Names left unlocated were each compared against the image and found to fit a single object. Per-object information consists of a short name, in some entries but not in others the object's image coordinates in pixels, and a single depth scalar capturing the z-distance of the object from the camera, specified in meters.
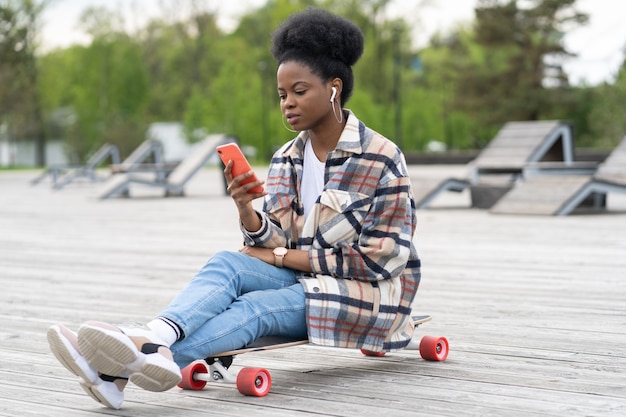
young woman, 3.31
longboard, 3.18
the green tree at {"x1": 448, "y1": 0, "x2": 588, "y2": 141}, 46.56
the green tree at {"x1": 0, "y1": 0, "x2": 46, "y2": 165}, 40.06
